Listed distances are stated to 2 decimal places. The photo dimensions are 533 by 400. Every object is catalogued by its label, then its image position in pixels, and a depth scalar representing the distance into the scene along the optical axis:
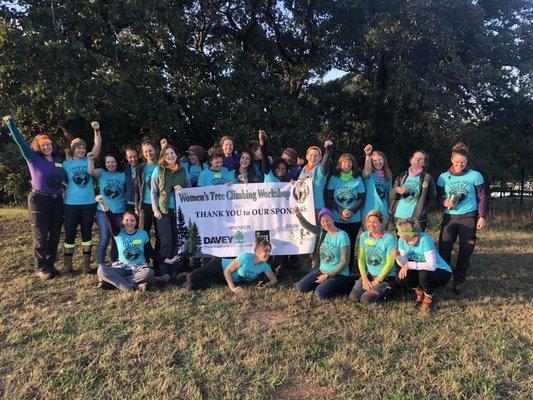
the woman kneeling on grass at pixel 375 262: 5.27
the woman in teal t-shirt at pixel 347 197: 6.11
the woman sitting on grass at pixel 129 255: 5.84
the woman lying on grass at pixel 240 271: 5.88
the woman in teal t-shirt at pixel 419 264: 5.12
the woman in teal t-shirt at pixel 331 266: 5.55
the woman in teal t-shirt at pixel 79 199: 6.45
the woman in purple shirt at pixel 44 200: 6.29
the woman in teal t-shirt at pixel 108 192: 6.54
